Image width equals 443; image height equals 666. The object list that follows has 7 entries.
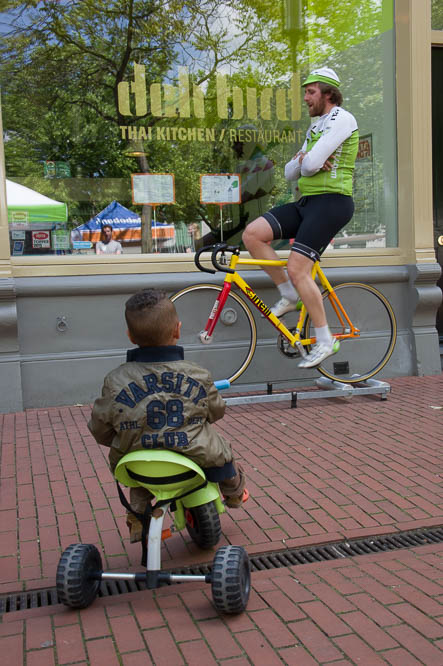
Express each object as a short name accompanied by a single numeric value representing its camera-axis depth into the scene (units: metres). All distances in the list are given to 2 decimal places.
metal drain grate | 2.79
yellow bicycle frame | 5.46
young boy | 2.60
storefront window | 6.09
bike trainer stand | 5.47
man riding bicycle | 5.03
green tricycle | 2.48
